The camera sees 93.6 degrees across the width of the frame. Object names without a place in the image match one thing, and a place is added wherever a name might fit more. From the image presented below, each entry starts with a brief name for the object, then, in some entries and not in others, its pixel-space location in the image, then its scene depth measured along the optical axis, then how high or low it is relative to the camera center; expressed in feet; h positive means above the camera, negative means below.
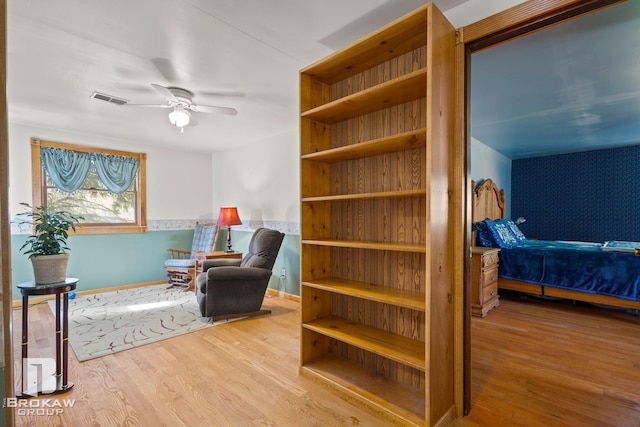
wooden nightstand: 11.14 -2.55
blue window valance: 13.56 +2.22
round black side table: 6.13 -2.48
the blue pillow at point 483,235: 13.16 -0.96
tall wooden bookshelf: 5.22 -0.16
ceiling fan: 9.17 +3.39
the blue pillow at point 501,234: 13.08 -0.94
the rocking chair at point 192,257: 14.74 -2.35
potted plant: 6.27 -0.87
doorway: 4.67 +3.13
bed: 10.53 -2.04
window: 13.38 +0.96
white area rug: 9.00 -3.85
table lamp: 15.37 -0.23
